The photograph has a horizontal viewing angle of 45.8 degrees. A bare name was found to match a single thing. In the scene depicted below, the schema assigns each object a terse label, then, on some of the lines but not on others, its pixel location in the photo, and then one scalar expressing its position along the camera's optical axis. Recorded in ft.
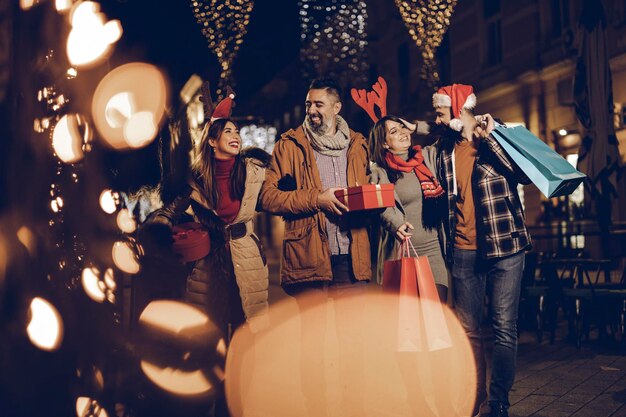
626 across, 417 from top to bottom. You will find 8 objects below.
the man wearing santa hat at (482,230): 14.20
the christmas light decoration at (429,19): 29.48
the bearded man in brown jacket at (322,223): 14.66
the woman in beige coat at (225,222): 14.94
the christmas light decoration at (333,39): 56.80
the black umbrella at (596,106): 27.66
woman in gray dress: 15.29
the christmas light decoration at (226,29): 27.86
